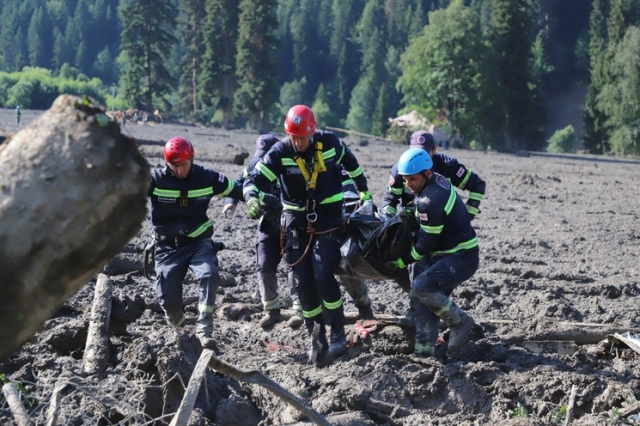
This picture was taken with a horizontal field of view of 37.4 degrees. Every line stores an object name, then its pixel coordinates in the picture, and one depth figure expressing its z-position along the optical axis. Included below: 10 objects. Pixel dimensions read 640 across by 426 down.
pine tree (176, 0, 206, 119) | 70.88
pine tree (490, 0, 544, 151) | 63.94
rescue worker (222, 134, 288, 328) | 9.17
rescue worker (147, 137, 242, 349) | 8.16
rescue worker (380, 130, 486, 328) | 8.88
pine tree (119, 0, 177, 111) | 65.69
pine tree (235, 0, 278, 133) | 63.72
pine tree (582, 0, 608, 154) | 66.44
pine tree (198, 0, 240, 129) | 66.69
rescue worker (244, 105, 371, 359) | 7.97
